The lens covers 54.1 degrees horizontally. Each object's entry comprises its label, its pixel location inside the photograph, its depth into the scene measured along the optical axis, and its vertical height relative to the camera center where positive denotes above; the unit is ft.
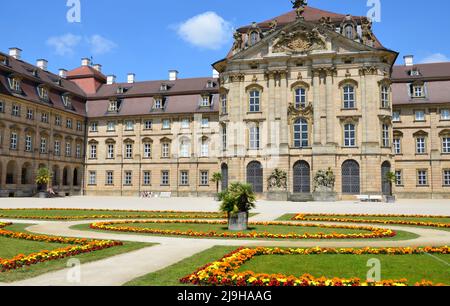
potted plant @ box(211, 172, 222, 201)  165.07 +2.87
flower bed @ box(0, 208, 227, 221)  75.30 -5.74
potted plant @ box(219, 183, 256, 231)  58.44 -2.61
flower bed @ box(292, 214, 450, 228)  66.54 -5.81
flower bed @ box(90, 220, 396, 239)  50.65 -5.87
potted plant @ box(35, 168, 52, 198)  172.29 +2.93
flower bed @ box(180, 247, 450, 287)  25.63 -5.72
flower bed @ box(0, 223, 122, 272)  32.37 -5.71
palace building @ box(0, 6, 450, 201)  153.79 +25.11
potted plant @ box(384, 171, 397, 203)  140.56 +0.95
